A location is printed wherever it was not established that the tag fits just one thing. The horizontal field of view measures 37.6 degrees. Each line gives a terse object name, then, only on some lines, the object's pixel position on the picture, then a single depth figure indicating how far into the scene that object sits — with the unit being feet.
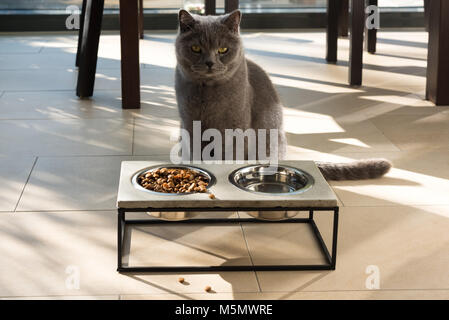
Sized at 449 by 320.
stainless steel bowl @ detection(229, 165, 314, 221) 6.31
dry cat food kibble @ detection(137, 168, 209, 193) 5.99
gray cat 6.99
